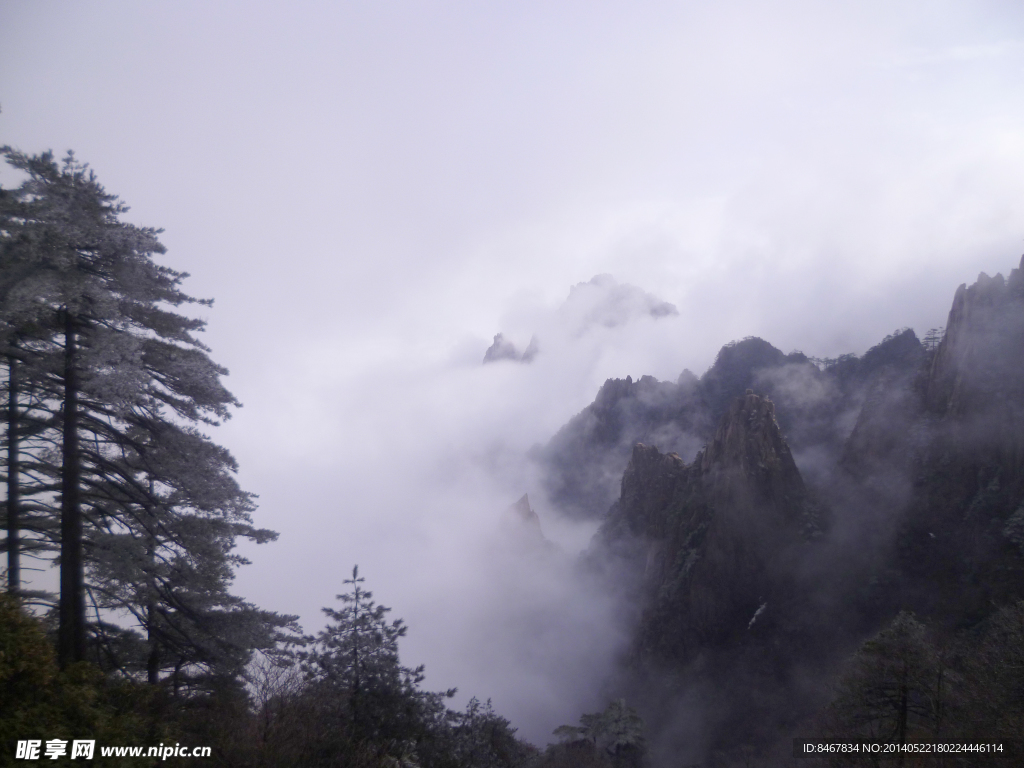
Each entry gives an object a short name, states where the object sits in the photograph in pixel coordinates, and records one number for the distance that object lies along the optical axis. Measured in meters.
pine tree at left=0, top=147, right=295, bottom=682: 10.12
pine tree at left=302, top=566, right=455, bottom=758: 15.64
